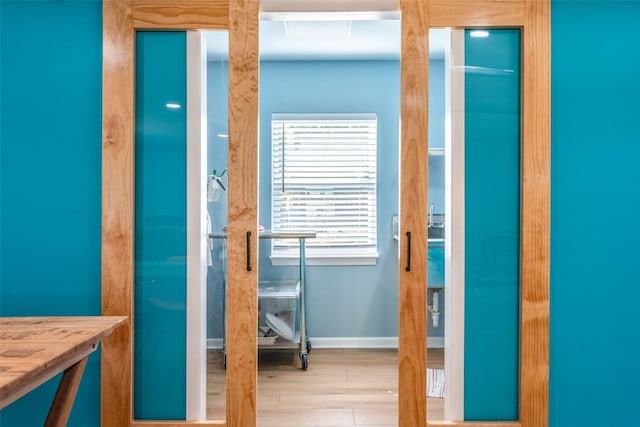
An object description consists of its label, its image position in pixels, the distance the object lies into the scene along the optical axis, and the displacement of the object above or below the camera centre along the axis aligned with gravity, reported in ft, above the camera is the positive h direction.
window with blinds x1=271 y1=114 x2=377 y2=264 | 12.32 +0.91
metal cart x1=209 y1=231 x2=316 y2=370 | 10.21 -2.64
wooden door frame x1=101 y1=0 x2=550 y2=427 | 6.09 +0.35
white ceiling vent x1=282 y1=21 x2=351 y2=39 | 9.80 +4.48
